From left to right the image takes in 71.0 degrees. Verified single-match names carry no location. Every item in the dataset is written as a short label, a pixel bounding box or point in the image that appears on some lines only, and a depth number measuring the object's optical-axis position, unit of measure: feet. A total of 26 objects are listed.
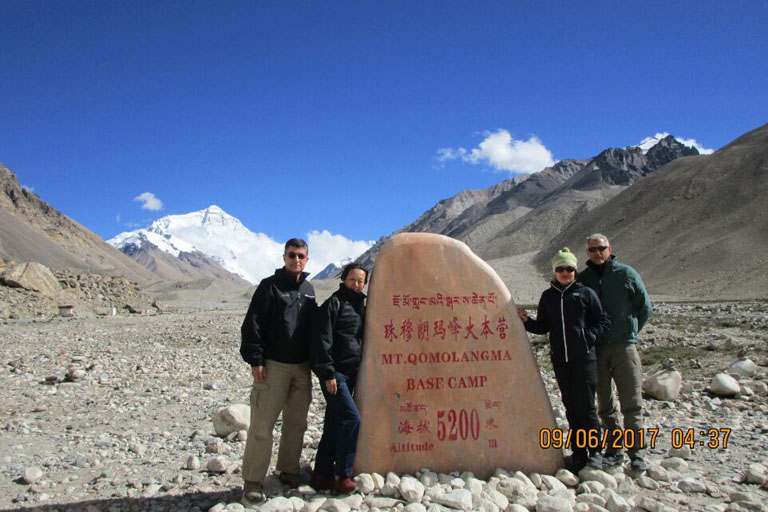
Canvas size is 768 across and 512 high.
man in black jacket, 16.29
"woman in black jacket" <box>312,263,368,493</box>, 16.43
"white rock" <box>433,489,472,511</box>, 15.46
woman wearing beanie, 17.33
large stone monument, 18.08
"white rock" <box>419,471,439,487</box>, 17.19
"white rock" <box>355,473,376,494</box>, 16.69
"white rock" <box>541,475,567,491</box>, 16.91
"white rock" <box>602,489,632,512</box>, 15.19
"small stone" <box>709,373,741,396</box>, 27.30
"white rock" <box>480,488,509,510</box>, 15.75
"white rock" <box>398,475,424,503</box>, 16.02
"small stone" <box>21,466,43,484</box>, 18.22
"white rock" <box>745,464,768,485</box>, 16.93
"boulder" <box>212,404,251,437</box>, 24.03
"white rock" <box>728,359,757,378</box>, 30.73
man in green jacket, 17.97
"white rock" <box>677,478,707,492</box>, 16.61
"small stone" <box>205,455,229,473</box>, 19.19
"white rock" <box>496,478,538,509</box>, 16.06
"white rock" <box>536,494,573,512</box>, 15.26
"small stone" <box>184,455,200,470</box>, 19.75
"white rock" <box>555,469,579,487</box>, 17.51
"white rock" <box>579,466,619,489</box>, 16.93
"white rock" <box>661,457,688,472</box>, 18.42
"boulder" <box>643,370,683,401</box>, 27.71
